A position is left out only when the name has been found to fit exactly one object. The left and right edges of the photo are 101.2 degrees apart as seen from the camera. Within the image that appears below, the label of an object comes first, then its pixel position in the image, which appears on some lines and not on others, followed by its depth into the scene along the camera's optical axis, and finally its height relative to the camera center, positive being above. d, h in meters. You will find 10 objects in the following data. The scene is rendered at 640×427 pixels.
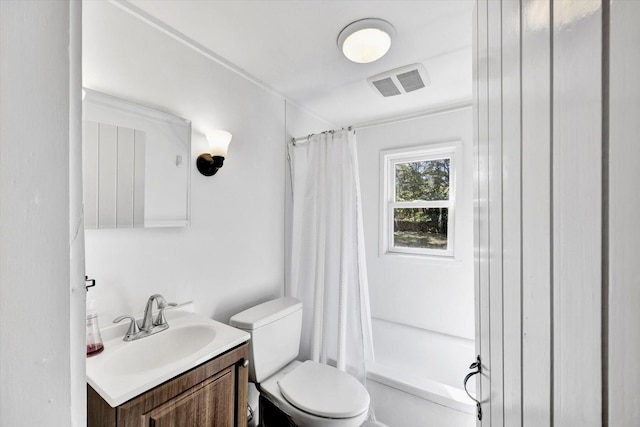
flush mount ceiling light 1.31 +0.91
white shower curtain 1.81 -0.36
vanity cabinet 0.83 -0.67
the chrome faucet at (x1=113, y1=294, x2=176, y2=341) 1.14 -0.50
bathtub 1.60 -1.22
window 2.47 +0.13
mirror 1.08 +0.23
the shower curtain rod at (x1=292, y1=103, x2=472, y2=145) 2.25 +0.92
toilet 1.28 -0.95
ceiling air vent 1.69 +0.91
